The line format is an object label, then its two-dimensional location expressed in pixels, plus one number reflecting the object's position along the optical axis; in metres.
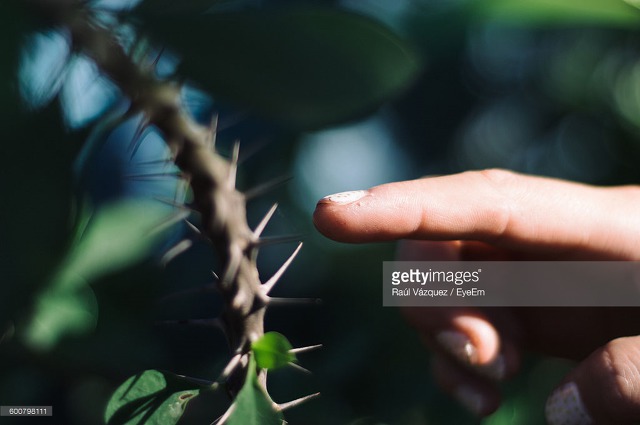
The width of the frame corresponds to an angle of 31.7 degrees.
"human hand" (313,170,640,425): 0.28
